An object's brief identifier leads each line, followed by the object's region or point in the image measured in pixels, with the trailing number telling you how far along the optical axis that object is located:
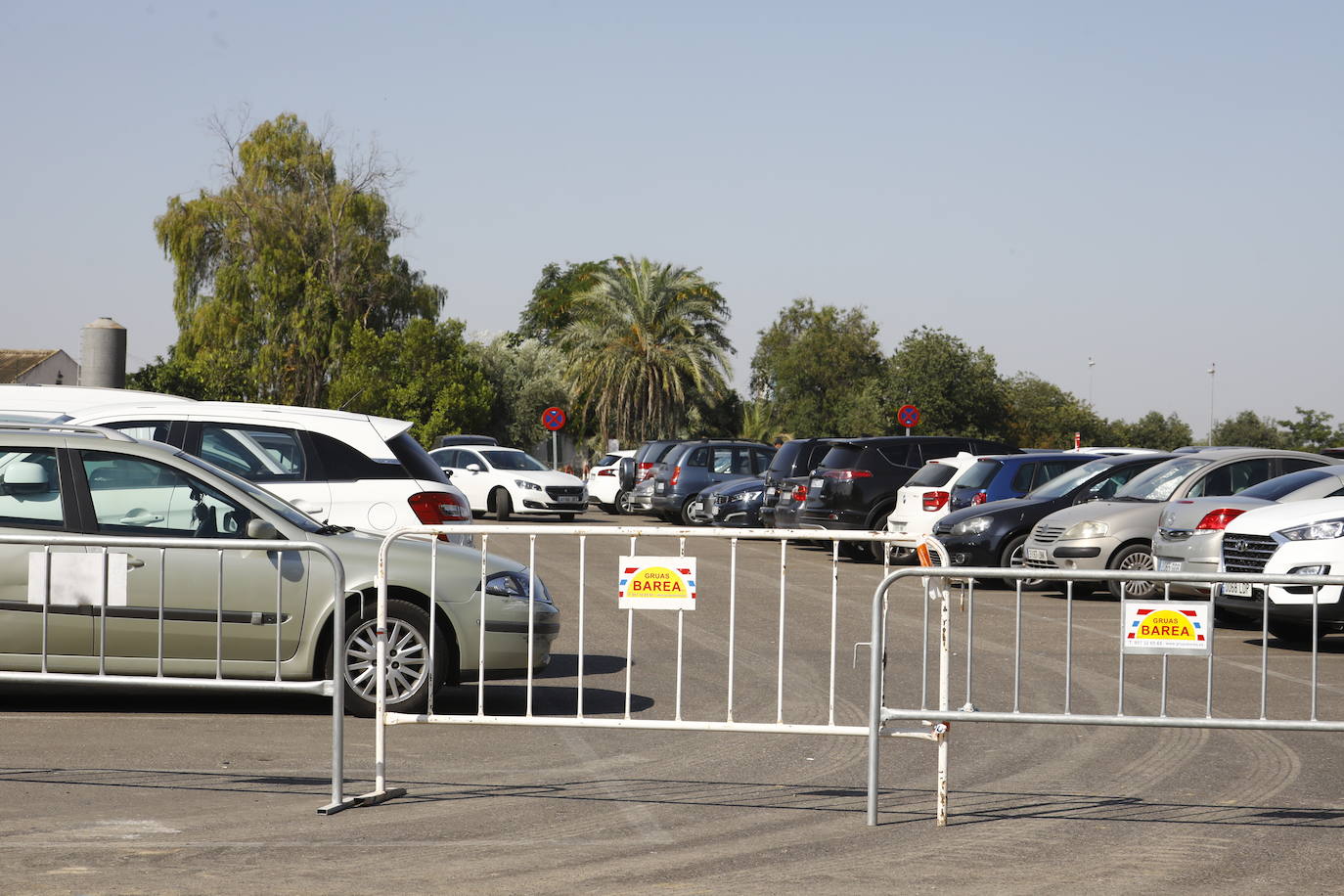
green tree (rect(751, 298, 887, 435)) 84.31
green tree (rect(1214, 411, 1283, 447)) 85.62
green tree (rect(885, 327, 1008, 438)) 65.94
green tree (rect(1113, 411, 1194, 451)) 94.88
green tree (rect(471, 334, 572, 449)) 71.00
